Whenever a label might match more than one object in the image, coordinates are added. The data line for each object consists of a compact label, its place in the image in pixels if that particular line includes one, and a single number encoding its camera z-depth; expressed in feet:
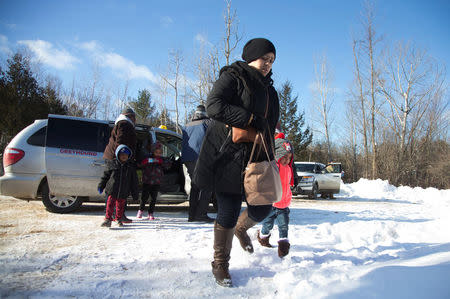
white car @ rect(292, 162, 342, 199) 36.78
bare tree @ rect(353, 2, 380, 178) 59.84
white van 15.10
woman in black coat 6.43
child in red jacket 9.16
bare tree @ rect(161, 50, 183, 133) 84.14
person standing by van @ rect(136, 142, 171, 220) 14.97
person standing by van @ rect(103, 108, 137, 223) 12.68
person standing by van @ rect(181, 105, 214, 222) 14.33
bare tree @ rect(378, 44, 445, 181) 61.57
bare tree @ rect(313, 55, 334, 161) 85.01
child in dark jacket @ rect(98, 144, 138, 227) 12.39
